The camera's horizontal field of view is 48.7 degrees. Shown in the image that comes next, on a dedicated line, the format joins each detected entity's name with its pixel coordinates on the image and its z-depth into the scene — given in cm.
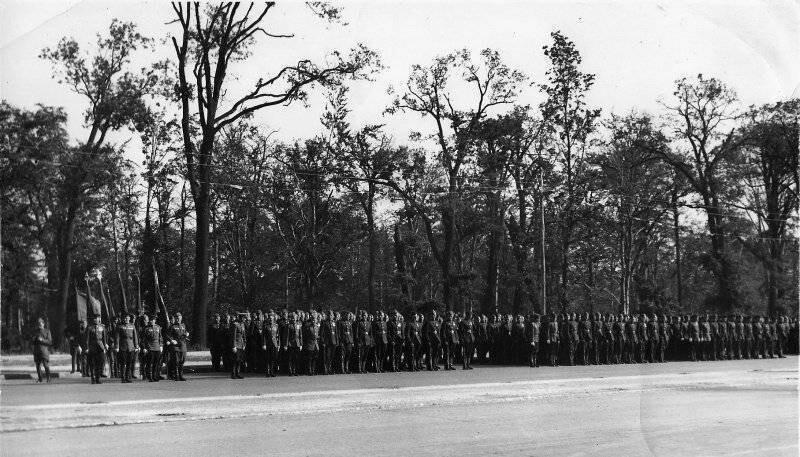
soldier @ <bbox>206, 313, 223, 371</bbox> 2130
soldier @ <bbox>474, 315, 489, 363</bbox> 2600
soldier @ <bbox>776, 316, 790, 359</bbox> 3356
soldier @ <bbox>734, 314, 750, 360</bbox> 3164
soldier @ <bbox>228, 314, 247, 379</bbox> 1906
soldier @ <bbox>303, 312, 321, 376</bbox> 2061
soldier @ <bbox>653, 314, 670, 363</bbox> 2877
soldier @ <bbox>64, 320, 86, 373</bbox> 2018
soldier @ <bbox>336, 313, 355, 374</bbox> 2131
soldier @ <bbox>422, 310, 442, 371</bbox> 2319
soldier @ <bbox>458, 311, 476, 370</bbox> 2369
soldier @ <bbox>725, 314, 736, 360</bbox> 3143
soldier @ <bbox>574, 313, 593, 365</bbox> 2669
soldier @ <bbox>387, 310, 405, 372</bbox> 2244
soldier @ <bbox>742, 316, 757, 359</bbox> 3194
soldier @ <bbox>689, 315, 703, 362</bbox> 2976
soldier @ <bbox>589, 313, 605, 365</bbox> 2705
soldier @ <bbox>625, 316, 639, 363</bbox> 2783
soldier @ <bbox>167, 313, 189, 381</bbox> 1836
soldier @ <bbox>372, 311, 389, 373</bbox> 2219
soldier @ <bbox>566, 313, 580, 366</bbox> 2641
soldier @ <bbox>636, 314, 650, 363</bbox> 2803
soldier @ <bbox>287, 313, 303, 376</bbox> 2050
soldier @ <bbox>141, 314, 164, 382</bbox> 1775
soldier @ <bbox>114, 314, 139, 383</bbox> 1775
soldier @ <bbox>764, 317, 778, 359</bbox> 3278
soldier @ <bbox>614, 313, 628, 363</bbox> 2761
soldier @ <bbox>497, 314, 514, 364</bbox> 2634
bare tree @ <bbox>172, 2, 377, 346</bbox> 2923
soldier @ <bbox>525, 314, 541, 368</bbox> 2514
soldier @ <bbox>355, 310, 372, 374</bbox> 2177
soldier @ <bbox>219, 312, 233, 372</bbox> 2089
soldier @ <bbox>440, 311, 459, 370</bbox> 2358
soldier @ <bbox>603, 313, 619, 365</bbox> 2723
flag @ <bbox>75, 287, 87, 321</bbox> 2059
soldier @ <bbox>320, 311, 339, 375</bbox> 2102
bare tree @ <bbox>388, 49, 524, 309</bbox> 3878
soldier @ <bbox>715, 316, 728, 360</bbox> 3103
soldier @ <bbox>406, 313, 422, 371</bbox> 2270
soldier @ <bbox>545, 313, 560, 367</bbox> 2573
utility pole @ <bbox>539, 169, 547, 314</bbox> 3186
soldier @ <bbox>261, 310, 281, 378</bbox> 2022
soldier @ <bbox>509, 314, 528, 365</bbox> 2600
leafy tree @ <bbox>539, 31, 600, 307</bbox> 3731
